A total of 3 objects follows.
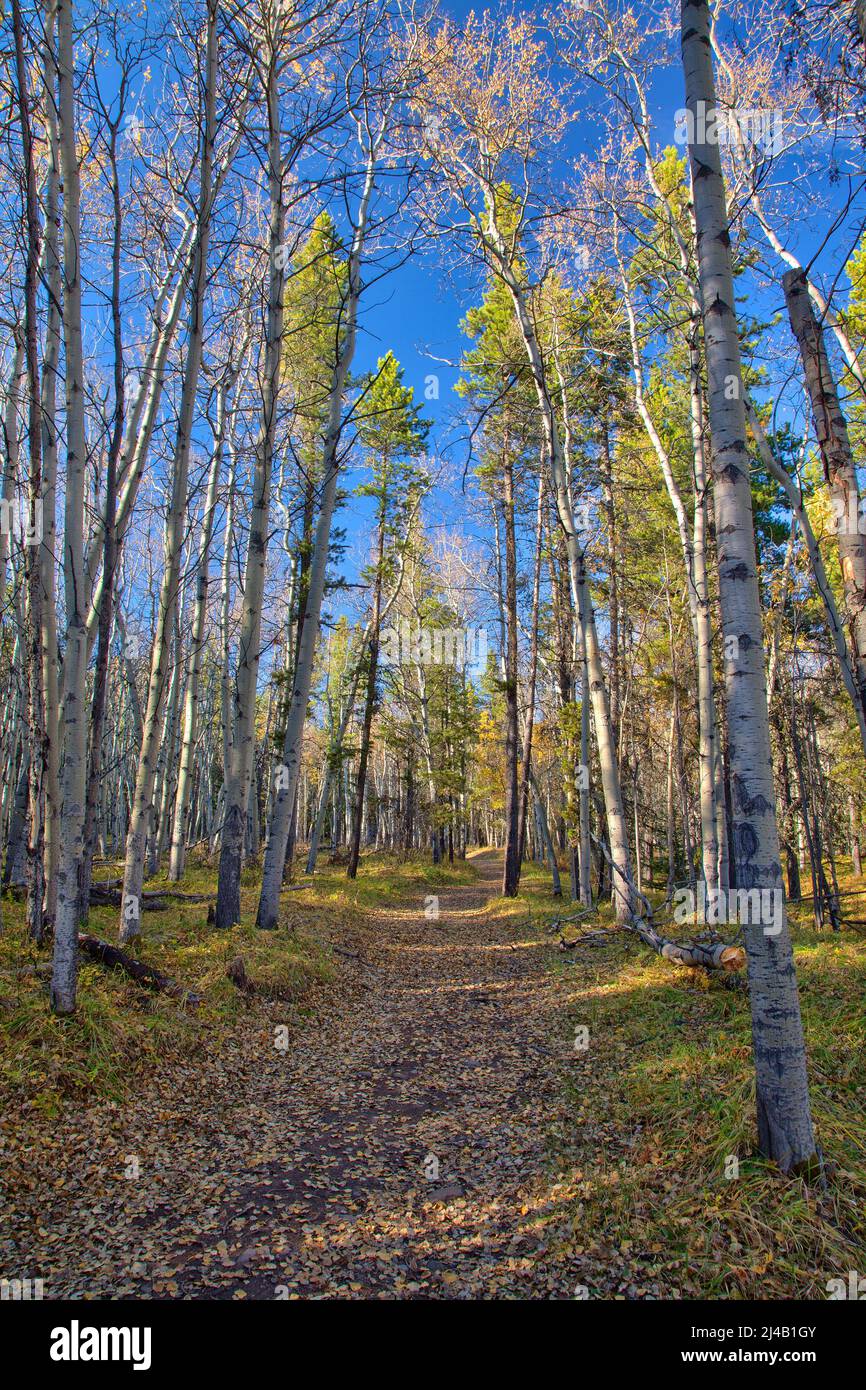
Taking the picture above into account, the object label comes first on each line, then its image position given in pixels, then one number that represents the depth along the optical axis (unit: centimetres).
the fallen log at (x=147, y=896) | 1040
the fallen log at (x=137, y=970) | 590
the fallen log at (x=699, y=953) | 633
